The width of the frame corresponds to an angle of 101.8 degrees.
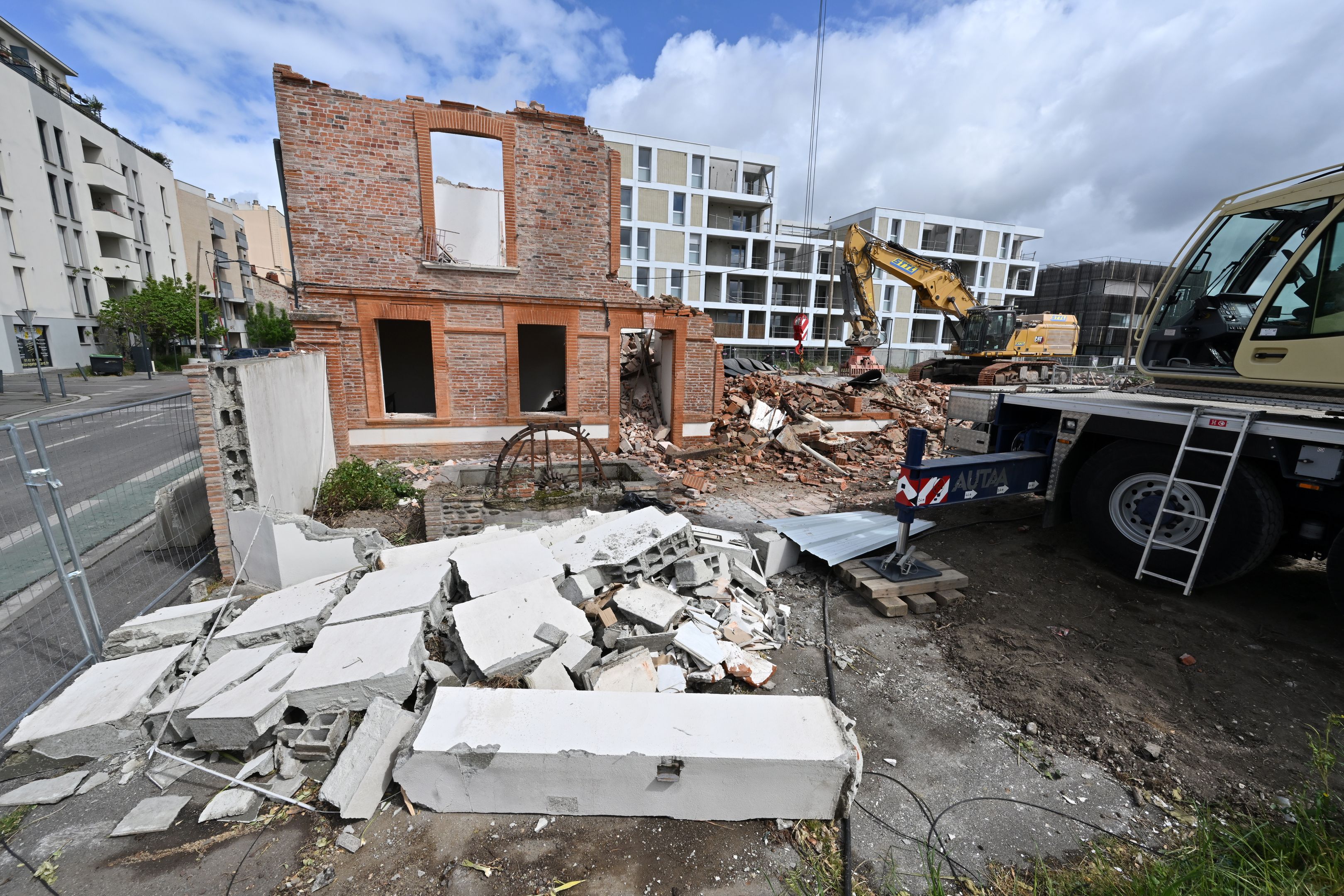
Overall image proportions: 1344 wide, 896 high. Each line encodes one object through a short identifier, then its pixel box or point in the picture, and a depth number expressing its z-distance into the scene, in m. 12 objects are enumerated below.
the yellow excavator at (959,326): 15.90
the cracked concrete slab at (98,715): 3.14
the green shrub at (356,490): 7.38
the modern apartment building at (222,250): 45.19
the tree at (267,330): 46.47
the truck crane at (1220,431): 4.45
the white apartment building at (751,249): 36.22
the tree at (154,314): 30.67
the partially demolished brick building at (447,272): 9.06
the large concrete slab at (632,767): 2.78
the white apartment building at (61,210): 26.88
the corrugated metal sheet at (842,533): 5.78
